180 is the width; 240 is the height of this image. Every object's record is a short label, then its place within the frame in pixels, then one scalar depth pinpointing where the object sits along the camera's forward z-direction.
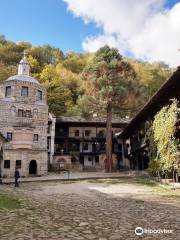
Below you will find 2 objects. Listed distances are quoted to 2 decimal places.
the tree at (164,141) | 13.77
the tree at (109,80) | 22.31
